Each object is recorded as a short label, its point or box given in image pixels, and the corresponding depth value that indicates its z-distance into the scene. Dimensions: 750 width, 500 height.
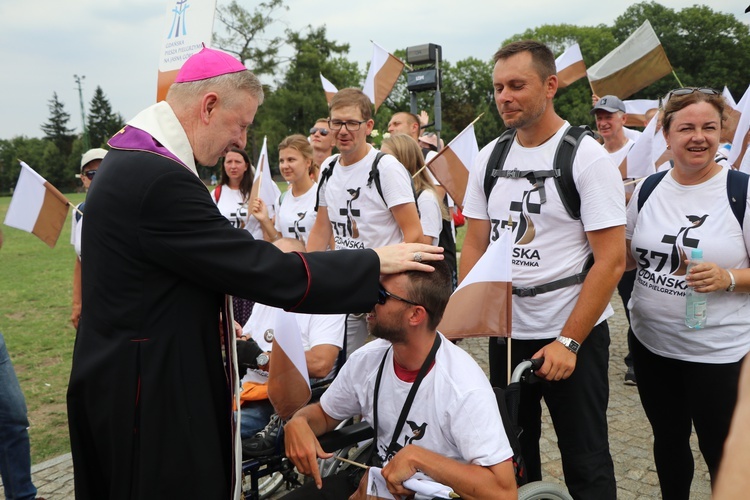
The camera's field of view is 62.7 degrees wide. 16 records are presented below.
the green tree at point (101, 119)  80.27
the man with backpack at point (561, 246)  2.61
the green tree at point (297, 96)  49.67
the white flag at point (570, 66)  7.37
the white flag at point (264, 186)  5.97
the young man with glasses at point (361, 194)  4.00
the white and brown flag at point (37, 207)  5.64
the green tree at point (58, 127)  85.00
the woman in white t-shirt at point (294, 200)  5.50
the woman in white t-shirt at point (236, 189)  6.21
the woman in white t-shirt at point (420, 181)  4.97
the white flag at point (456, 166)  5.05
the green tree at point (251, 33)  45.53
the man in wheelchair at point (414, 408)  2.12
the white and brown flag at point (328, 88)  8.30
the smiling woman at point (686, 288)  2.74
